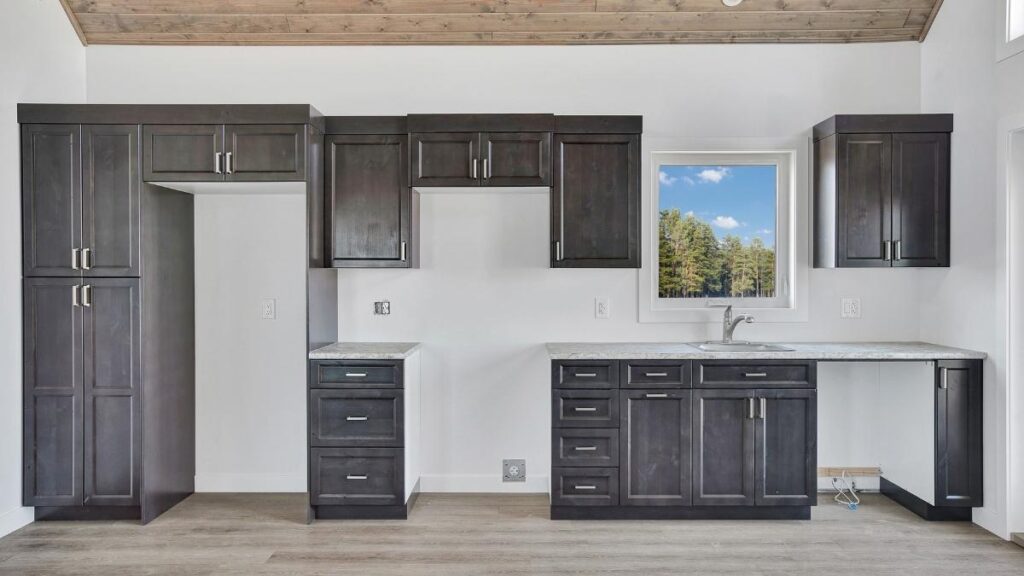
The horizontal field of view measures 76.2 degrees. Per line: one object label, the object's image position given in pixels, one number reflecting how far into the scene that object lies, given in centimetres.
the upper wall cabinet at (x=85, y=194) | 333
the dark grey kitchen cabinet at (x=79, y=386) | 333
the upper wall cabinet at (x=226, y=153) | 334
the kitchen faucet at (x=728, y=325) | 369
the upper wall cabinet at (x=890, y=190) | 354
